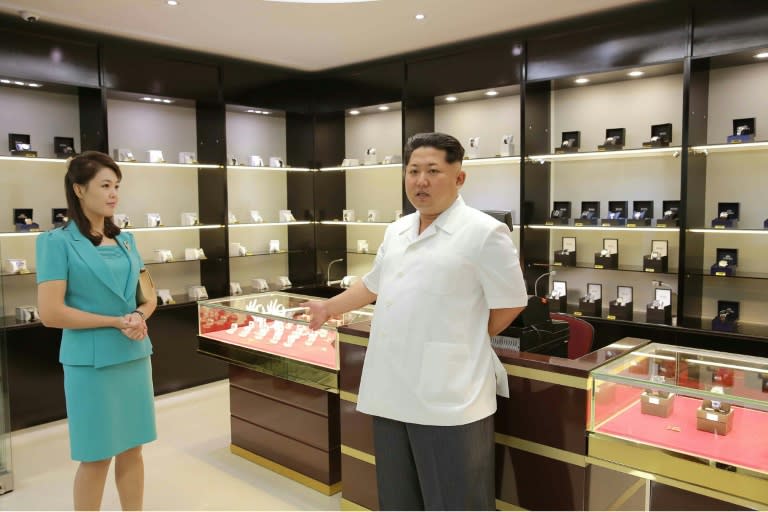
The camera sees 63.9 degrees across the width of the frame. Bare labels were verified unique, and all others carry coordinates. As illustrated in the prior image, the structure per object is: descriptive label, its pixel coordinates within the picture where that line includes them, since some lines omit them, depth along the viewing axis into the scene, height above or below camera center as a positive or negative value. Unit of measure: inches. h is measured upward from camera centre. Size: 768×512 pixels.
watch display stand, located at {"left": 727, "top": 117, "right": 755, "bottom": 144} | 154.9 +19.0
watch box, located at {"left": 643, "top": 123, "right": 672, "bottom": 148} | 168.1 +19.3
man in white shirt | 74.5 -16.8
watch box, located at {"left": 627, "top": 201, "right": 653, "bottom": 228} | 171.5 -2.1
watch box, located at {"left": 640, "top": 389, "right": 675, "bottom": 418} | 81.8 -26.2
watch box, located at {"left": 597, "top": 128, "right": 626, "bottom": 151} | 177.0 +19.2
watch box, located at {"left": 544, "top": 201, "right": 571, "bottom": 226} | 187.3 -2.1
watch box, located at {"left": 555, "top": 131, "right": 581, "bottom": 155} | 184.9 +19.4
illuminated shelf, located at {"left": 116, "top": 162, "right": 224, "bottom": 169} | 202.7 +15.6
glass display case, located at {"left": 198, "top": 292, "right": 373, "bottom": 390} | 121.5 -27.7
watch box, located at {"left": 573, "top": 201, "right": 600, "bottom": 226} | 181.2 -2.1
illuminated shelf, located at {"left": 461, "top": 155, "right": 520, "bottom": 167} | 197.3 +15.6
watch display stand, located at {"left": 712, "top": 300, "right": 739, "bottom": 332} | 156.8 -29.0
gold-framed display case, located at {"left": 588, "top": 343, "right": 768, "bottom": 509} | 74.2 -28.3
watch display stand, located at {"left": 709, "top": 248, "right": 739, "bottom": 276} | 160.6 -15.1
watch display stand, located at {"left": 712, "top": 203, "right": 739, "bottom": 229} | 159.9 -2.8
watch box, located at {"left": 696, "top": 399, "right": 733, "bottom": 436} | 77.8 -27.0
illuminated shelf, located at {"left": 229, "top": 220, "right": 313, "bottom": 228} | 233.3 -5.5
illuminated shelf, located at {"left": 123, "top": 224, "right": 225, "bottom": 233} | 205.0 -6.0
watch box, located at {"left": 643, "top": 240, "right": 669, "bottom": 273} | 169.9 -14.3
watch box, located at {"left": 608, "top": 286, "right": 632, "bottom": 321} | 172.6 -28.3
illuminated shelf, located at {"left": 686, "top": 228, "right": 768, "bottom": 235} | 153.3 -6.4
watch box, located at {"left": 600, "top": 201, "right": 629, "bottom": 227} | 175.8 -2.1
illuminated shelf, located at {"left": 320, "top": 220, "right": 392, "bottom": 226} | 237.2 -5.5
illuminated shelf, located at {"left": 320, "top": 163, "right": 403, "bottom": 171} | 228.5 +16.2
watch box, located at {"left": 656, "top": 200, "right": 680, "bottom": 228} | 166.5 -2.4
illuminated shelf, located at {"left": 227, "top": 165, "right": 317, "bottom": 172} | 227.7 +16.1
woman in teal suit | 90.0 -15.7
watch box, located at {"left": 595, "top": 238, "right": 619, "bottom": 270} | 179.5 -14.2
